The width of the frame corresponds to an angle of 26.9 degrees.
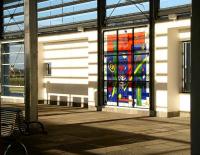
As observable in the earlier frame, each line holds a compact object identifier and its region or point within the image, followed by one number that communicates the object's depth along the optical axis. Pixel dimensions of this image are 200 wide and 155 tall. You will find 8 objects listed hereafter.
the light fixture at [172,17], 16.51
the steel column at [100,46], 20.28
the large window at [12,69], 26.44
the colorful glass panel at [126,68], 18.30
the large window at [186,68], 17.14
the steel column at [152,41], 17.52
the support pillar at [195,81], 3.22
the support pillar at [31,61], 13.08
